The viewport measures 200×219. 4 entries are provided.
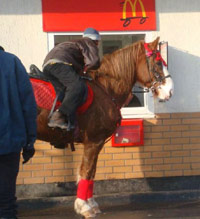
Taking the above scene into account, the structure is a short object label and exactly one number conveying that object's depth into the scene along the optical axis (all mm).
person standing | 3533
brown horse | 5719
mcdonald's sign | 7000
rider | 5398
